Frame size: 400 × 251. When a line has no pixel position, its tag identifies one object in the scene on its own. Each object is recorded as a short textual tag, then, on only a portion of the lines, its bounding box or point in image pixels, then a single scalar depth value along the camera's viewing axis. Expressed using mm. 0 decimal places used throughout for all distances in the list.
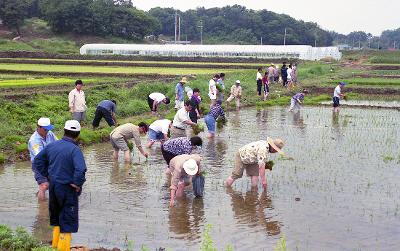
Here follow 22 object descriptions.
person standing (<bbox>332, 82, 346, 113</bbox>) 25094
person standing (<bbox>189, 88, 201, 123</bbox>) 17317
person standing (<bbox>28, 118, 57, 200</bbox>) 9784
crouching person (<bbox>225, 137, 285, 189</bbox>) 10863
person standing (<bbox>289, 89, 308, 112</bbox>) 24594
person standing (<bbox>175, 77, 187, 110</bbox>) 20500
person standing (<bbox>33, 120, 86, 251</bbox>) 7184
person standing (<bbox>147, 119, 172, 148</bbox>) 13742
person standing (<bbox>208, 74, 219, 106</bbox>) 21688
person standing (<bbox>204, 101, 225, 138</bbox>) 17766
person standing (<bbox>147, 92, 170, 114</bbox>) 19530
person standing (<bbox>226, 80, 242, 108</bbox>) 25578
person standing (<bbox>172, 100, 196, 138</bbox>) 14039
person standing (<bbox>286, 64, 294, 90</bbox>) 34362
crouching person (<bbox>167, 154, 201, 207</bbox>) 10180
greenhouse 67438
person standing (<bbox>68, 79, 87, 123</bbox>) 16906
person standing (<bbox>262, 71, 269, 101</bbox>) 28700
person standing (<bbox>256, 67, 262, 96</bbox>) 28922
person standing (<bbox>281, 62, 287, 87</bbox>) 33803
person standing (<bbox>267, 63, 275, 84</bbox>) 35638
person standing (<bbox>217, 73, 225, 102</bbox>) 22244
